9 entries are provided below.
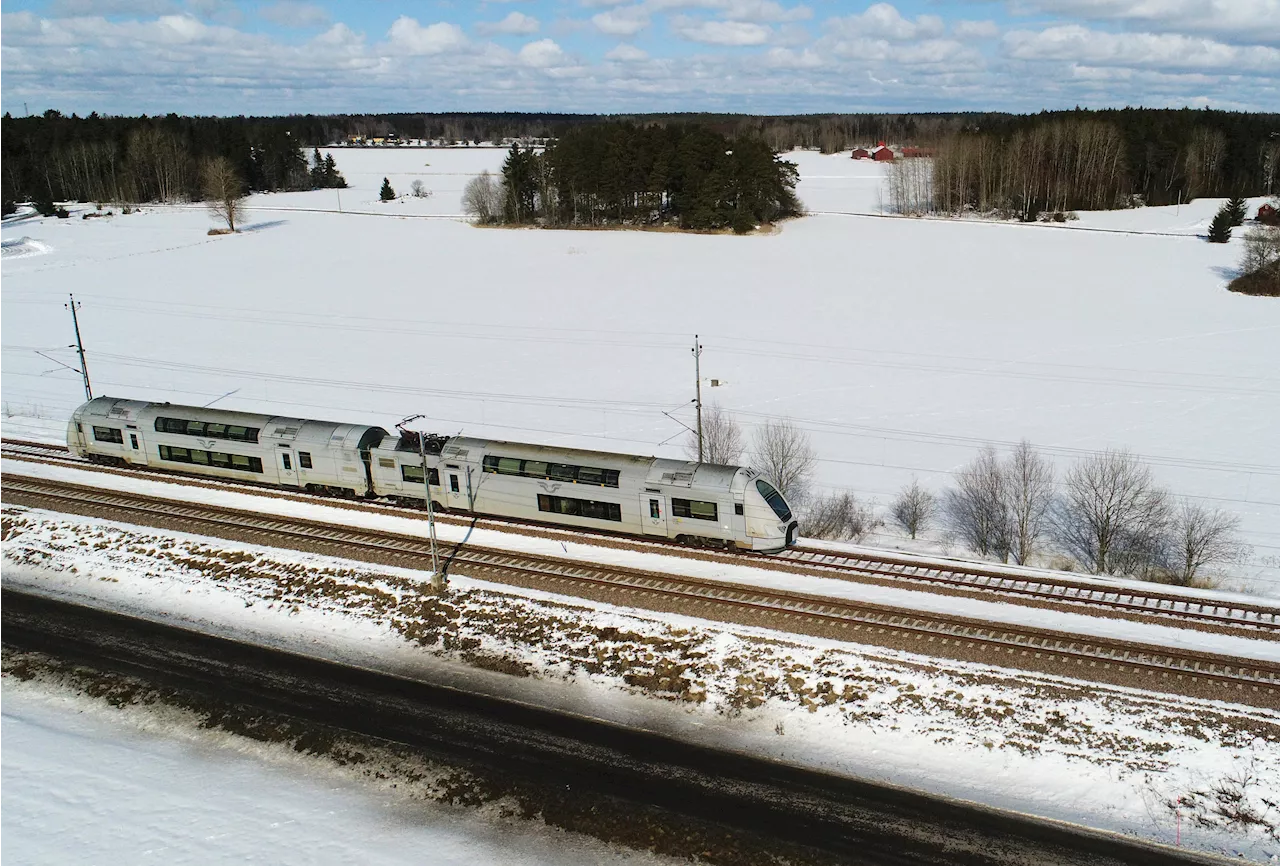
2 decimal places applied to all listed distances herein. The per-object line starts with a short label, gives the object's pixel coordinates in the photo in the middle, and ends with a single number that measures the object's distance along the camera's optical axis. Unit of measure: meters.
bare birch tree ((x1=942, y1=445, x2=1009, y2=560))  36.62
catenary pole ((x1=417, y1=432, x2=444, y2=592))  30.62
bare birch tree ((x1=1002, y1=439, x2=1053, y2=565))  35.94
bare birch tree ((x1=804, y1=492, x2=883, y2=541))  37.38
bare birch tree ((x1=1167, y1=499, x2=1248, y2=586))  32.91
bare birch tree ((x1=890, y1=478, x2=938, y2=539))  38.25
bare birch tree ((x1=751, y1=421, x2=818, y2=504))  40.91
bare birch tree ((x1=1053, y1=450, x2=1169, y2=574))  34.84
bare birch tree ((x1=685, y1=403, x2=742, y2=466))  42.12
